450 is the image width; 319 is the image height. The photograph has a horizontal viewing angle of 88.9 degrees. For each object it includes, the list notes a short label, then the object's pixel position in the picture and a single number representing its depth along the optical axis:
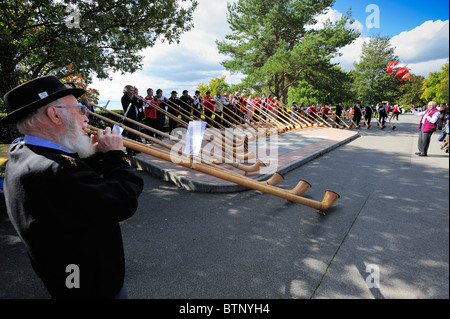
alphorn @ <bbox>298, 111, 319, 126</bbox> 16.72
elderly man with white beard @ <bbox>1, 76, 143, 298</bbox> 1.15
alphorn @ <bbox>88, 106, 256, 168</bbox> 3.28
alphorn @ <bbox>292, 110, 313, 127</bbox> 15.82
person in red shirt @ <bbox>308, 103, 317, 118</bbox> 17.75
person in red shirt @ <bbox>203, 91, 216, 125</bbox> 11.92
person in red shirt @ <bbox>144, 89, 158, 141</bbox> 8.98
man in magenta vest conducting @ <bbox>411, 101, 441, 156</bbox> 7.42
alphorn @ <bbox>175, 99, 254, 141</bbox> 10.23
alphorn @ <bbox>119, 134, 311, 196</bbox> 3.58
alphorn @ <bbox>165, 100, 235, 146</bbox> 6.81
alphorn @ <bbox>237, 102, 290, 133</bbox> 12.80
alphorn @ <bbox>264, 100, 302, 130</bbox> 13.93
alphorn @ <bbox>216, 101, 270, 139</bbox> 10.60
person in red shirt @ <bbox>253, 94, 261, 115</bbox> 14.68
